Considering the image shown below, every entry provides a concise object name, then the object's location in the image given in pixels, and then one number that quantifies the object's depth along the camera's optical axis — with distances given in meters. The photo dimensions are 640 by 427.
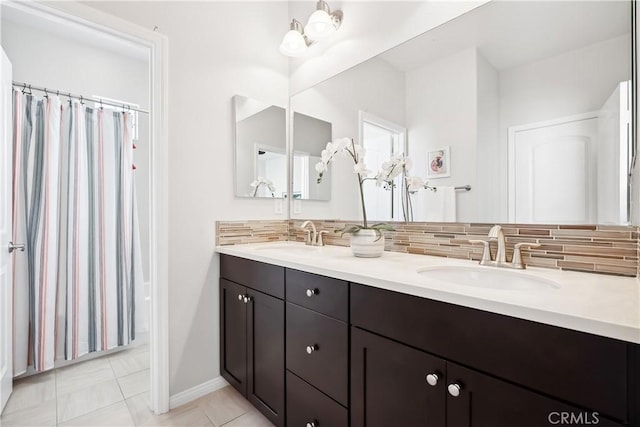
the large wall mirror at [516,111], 1.01
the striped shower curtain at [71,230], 1.90
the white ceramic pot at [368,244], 1.45
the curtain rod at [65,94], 1.95
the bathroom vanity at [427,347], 0.61
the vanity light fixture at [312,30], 1.80
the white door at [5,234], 1.53
